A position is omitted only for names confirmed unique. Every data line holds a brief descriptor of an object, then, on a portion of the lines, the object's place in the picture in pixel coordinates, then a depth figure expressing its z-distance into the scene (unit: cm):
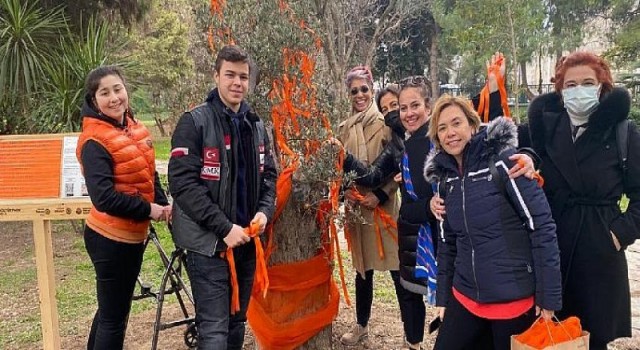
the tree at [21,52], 783
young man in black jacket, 289
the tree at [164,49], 2256
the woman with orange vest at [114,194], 317
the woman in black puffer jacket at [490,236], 256
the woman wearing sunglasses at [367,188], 398
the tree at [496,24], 1530
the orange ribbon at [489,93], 334
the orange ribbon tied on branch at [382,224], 398
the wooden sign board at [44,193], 373
